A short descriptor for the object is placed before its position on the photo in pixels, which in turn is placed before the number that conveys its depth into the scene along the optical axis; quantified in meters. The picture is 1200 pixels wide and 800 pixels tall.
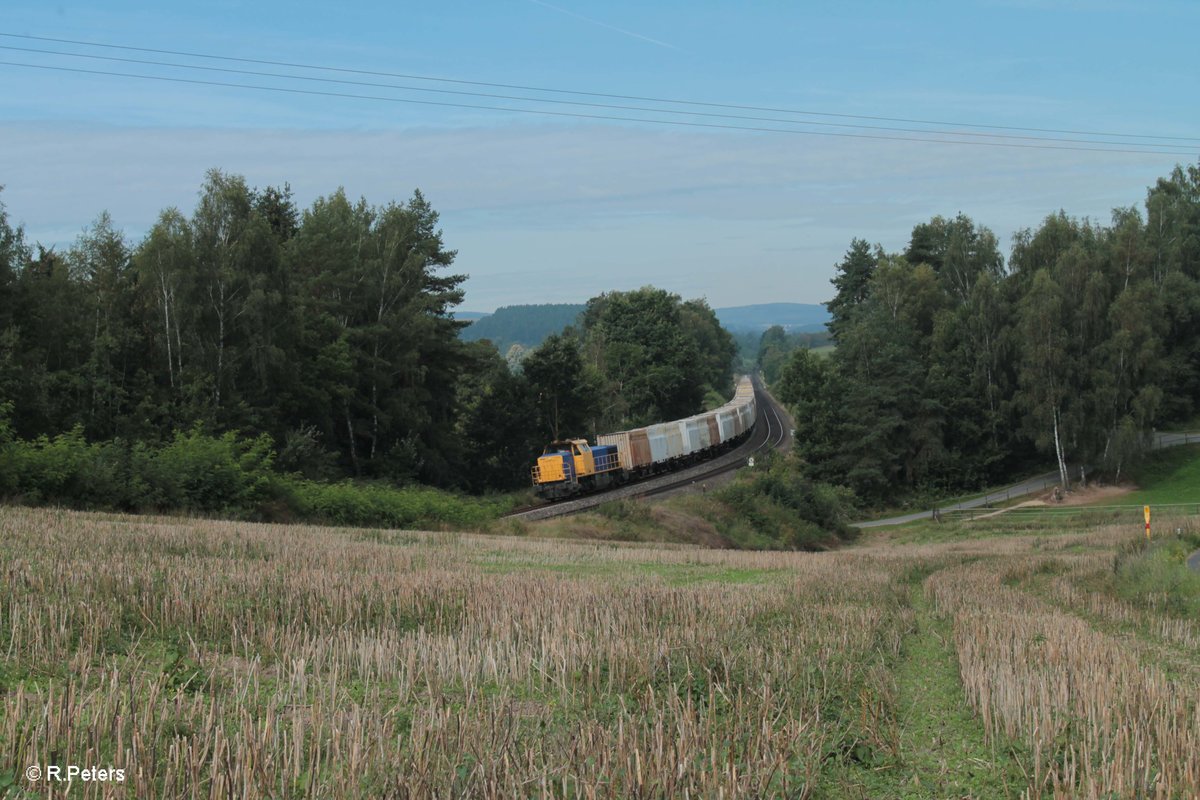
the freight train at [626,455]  53.69
